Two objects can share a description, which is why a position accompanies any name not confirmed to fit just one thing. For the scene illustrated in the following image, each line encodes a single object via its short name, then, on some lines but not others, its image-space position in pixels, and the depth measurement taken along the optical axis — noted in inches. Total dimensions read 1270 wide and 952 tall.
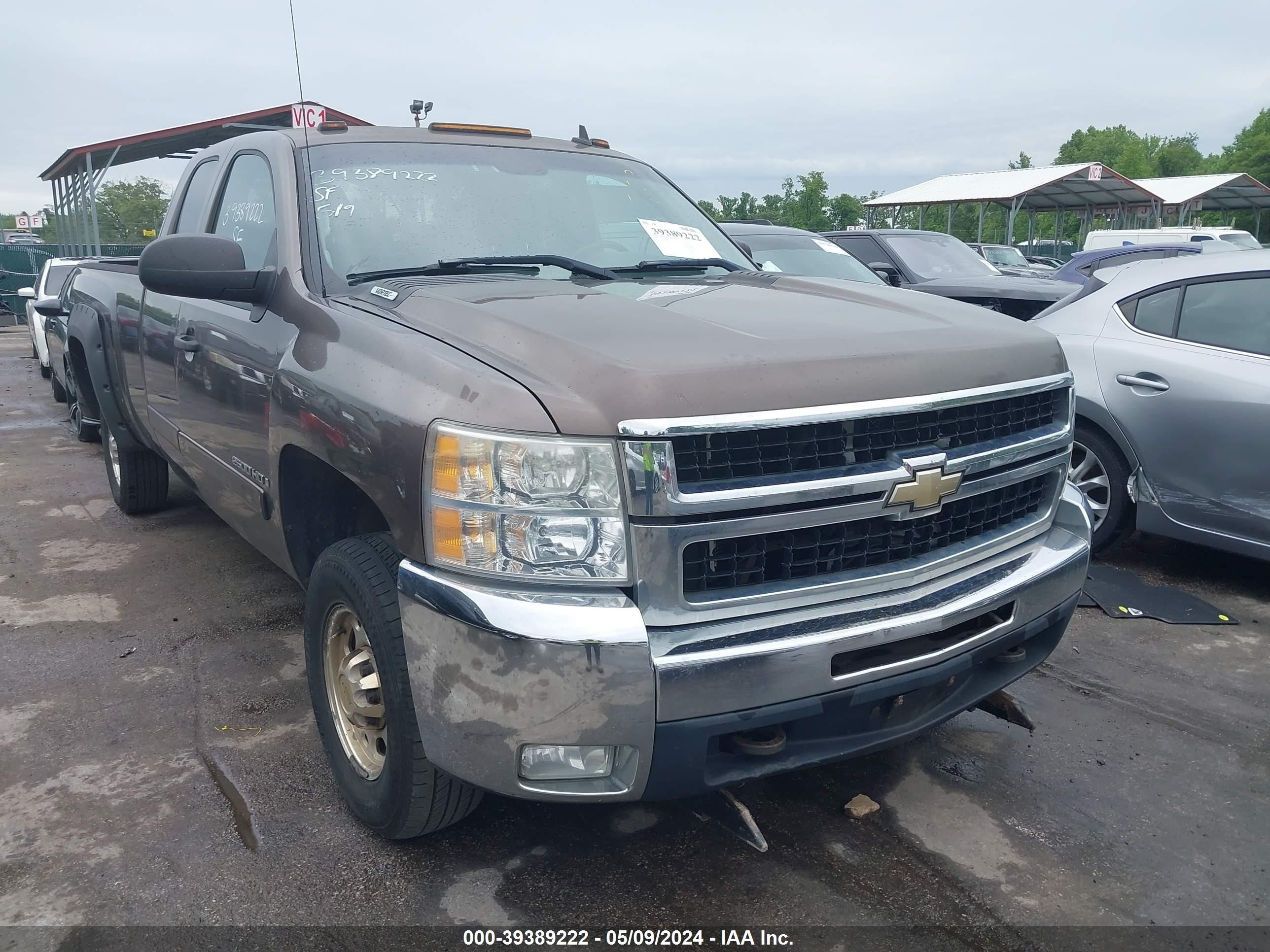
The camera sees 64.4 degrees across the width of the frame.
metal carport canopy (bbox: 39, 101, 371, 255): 778.2
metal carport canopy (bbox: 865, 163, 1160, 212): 1138.7
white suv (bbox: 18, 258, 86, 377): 456.8
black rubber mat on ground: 172.4
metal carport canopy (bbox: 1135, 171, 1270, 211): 1433.3
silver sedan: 168.7
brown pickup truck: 80.8
